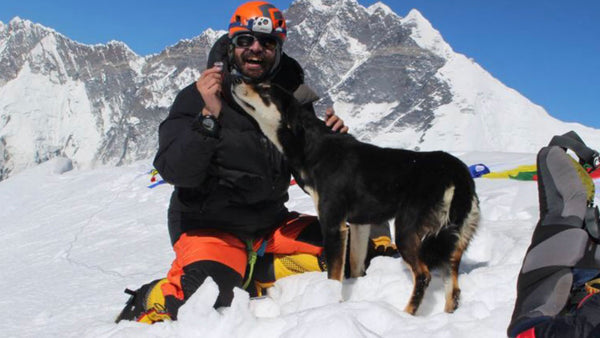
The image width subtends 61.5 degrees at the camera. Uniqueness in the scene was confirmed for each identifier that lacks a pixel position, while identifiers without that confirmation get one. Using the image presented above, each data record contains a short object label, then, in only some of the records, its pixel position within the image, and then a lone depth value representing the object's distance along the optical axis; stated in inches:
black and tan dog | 128.5
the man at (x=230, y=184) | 146.3
